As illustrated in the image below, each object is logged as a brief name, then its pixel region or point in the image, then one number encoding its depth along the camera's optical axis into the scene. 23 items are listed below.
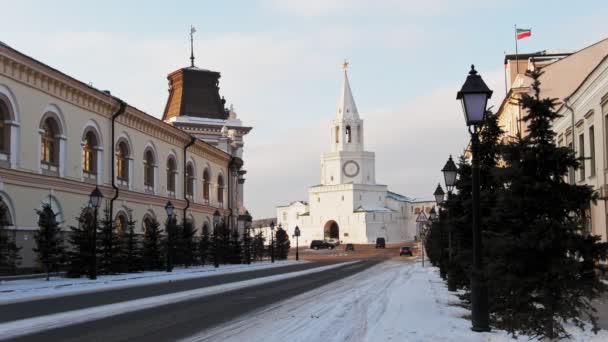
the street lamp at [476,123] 10.58
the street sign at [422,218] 32.56
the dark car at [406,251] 75.27
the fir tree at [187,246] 41.64
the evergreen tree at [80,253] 28.36
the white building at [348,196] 126.00
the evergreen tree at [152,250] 36.03
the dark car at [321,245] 102.12
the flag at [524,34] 45.28
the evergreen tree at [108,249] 30.78
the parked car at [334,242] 108.32
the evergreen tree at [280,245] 63.75
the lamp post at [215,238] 43.45
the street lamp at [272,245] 56.00
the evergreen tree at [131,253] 33.47
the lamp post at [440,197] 24.67
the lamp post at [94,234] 27.34
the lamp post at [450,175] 16.23
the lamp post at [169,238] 35.09
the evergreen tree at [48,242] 26.52
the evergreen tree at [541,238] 9.23
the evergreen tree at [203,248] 45.06
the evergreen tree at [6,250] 24.23
